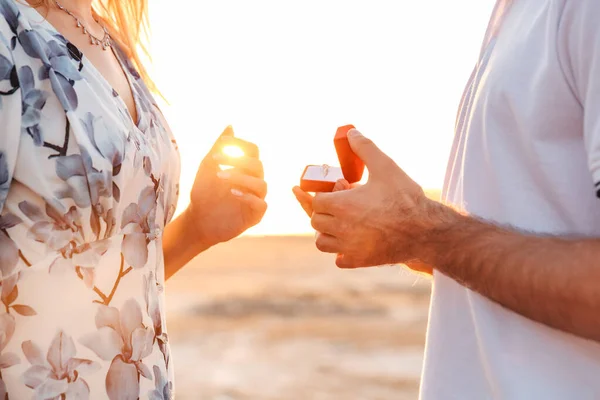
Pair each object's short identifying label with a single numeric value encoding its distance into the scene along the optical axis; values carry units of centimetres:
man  97
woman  97
